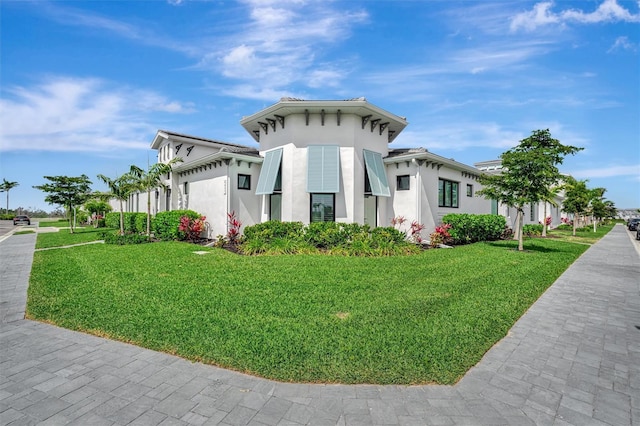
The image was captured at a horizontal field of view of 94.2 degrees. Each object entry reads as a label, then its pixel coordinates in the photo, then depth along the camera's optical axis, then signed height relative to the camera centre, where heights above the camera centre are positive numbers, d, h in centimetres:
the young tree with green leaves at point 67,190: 2445 +204
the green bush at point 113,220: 2730 -53
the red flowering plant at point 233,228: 1461 -72
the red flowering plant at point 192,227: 1584 -70
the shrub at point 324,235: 1293 -95
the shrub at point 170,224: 1661 -56
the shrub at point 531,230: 2365 -141
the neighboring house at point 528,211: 2416 +11
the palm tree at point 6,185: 5166 +517
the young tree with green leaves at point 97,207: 3578 +89
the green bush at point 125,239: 1577 -136
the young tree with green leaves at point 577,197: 2672 +135
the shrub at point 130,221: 2140 -55
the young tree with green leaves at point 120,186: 2000 +195
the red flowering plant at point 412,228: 1500 -78
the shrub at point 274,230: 1312 -76
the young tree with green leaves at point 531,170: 1247 +183
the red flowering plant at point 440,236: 1488 -120
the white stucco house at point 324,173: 1441 +212
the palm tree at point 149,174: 1891 +260
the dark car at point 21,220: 3850 -70
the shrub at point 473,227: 1616 -84
